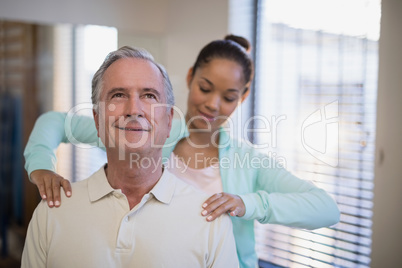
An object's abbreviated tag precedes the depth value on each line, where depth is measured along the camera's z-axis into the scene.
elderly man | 1.24
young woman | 1.51
